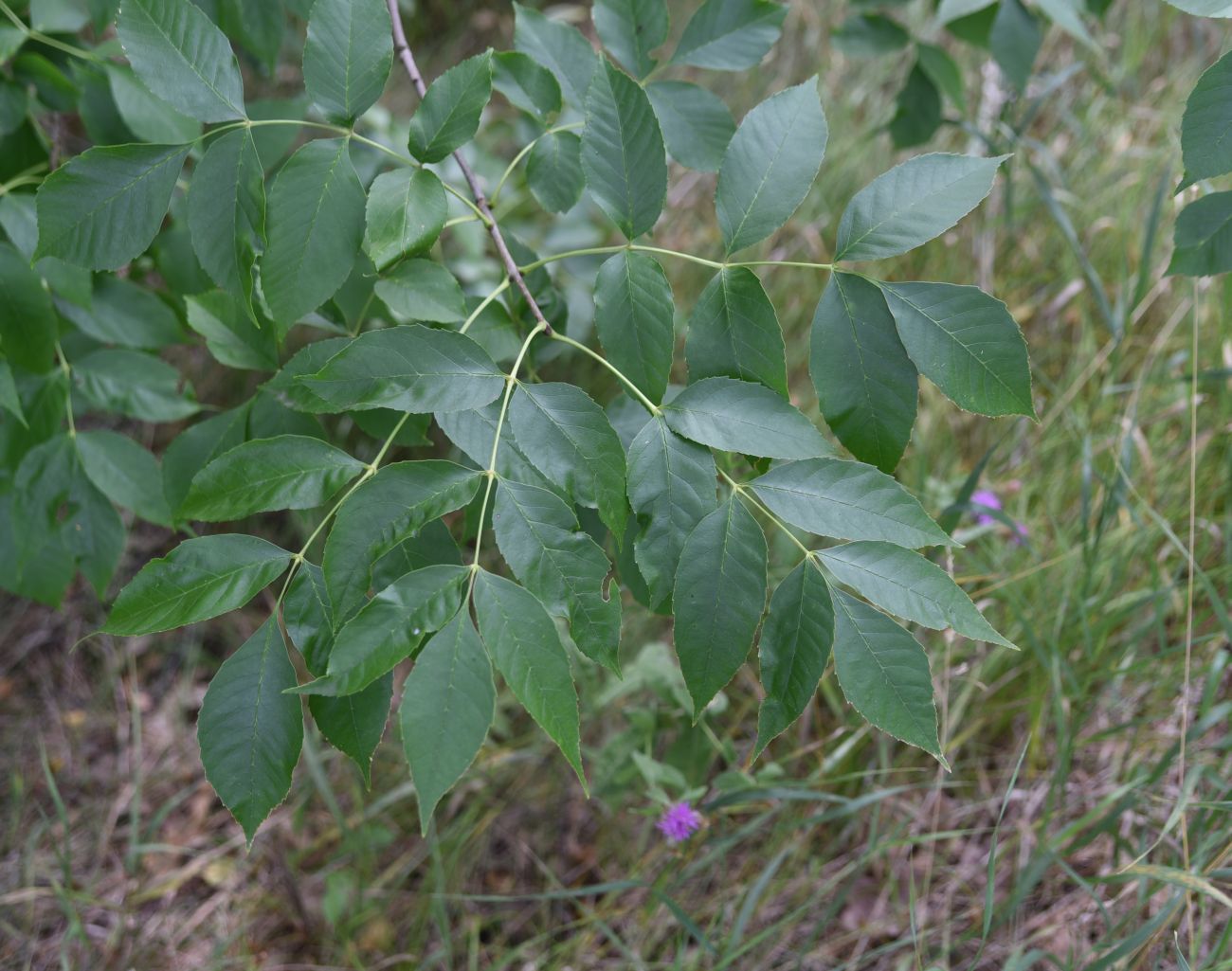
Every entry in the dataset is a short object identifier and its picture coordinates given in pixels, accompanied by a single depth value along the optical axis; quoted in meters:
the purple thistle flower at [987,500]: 1.78
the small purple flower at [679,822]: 1.43
